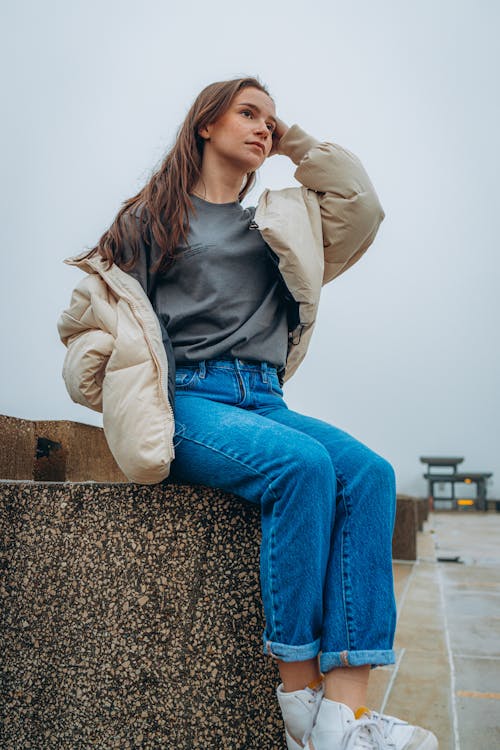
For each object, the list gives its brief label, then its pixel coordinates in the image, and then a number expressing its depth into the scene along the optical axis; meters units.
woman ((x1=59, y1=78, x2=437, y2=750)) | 1.45
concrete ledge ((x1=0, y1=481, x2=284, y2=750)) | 1.66
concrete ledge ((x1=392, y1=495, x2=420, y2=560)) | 6.57
